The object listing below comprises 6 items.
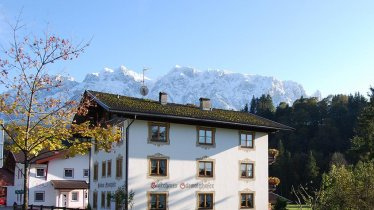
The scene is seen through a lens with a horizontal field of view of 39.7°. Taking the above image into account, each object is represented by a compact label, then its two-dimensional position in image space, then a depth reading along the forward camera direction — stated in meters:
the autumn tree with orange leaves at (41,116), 16.34
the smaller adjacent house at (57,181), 59.88
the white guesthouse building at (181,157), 37.25
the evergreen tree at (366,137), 48.28
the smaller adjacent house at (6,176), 65.17
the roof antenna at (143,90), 44.72
